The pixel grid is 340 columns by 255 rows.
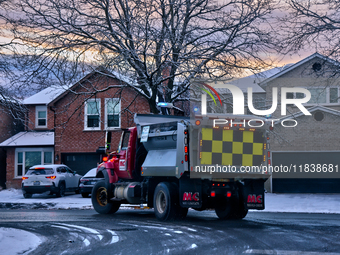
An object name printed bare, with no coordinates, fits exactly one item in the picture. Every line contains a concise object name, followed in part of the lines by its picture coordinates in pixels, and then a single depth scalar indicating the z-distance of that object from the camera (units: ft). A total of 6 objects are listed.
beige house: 82.53
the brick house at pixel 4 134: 114.44
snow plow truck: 40.06
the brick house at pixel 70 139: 96.99
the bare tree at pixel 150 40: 59.47
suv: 79.25
